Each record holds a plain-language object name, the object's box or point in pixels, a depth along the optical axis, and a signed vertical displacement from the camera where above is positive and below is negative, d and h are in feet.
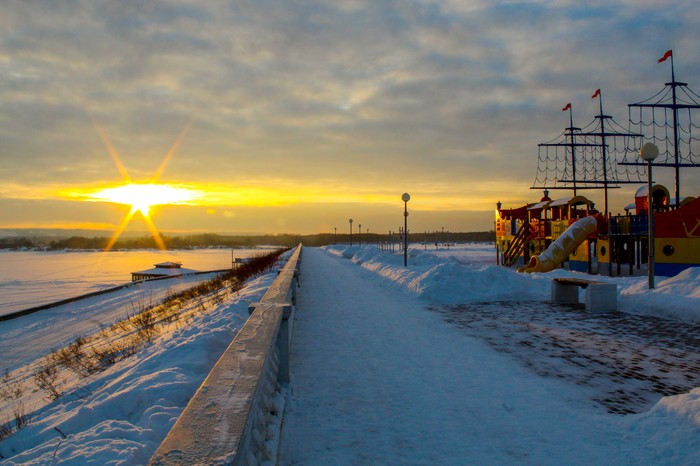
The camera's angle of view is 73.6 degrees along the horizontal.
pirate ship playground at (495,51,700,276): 66.85 +1.40
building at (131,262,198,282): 168.96 -12.37
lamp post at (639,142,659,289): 42.37 +6.71
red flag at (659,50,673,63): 76.13 +30.19
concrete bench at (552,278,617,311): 38.73 -4.64
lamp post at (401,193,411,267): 87.08 +6.73
